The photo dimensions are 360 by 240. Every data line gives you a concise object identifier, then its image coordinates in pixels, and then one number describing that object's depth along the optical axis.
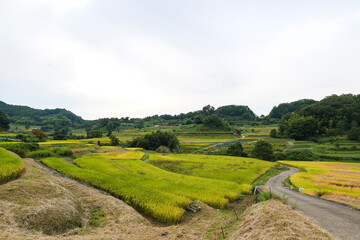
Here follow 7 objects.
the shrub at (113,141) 69.25
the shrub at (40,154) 31.64
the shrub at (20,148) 31.98
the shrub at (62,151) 36.36
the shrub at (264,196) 10.61
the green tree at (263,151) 51.94
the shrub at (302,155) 50.49
